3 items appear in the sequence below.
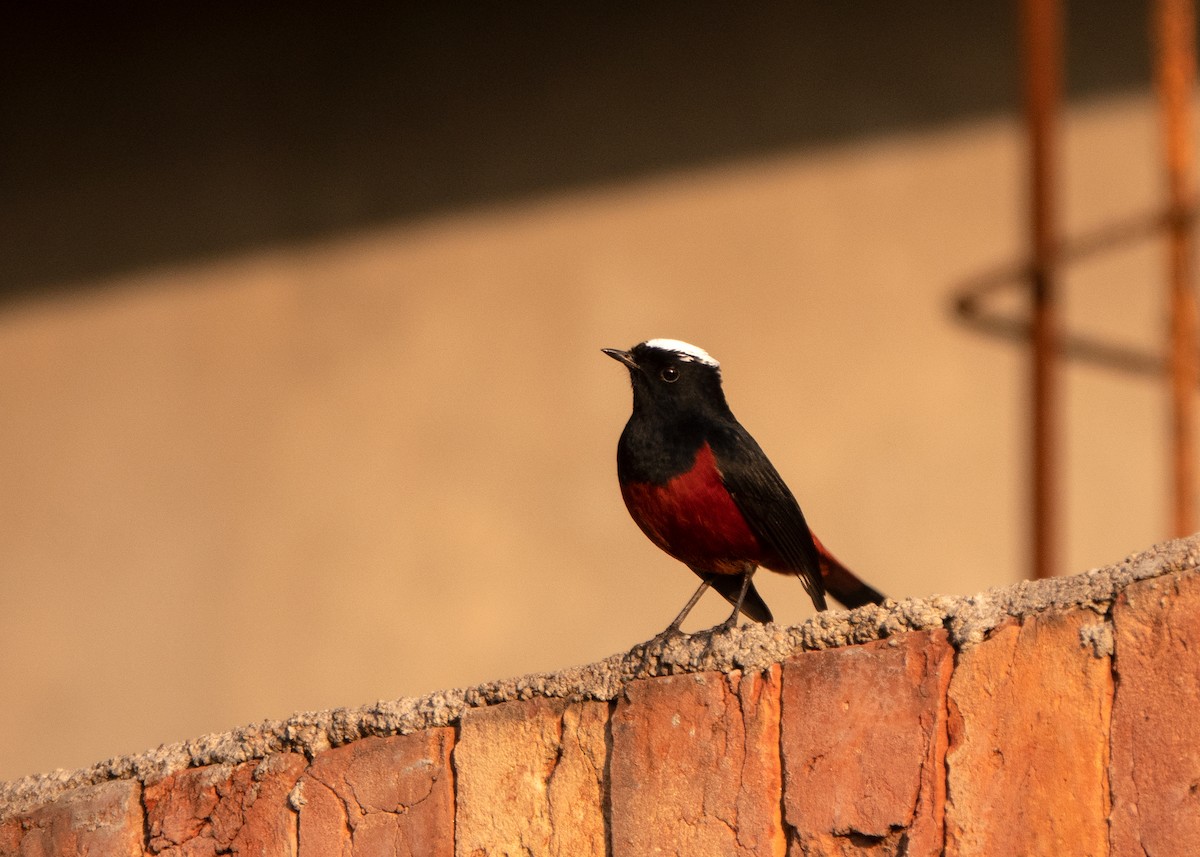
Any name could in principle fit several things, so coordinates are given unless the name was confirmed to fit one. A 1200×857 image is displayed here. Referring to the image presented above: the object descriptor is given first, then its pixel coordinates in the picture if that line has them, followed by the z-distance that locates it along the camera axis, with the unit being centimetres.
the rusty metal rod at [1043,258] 1285
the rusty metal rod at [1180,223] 1286
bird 823
